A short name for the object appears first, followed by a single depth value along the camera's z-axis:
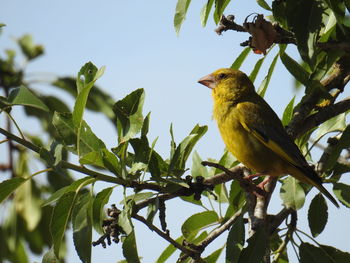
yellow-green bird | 8.62
